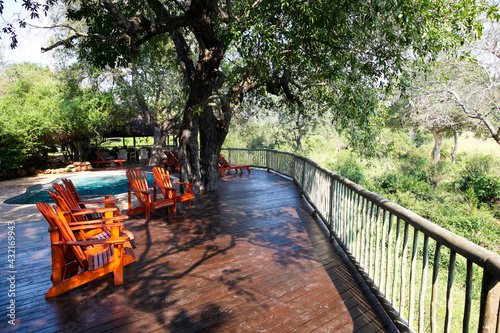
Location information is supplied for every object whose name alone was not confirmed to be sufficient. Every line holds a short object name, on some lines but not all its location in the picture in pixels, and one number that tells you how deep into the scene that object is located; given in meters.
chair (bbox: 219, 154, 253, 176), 11.58
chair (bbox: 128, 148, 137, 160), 21.62
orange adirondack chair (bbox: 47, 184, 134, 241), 3.45
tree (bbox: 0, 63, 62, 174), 12.51
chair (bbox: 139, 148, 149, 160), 22.31
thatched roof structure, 20.02
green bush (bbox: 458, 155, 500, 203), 16.03
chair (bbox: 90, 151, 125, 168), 17.30
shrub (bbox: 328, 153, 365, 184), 20.91
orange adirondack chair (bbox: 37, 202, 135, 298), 2.94
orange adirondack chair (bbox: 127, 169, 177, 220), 5.68
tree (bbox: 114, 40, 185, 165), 15.57
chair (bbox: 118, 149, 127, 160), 21.25
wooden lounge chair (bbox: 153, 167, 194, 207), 6.20
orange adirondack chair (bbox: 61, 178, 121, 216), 4.27
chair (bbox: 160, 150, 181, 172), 14.09
